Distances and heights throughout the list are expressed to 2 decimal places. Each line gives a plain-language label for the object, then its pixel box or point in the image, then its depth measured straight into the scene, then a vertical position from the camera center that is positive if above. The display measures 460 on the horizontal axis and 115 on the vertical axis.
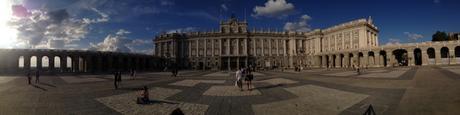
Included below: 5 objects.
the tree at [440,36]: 93.72 +9.01
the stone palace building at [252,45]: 91.31 +6.11
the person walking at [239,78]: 13.96 -1.10
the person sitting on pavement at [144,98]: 9.62 -1.55
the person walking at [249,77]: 14.26 -1.05
